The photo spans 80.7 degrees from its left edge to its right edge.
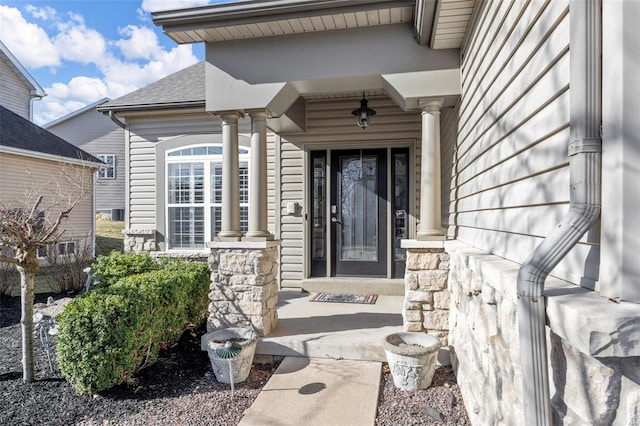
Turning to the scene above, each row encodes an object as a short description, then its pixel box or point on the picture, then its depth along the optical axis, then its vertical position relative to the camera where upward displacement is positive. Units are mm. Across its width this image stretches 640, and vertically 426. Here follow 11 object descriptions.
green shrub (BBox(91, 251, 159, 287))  4492 -649
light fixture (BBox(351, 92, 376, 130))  4824 +1302
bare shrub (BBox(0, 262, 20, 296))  5990 -1125
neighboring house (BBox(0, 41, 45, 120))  12219 +4376
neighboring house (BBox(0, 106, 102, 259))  8430 +1179
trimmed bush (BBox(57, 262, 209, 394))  2715 -905
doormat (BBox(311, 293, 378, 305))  4703 -1093
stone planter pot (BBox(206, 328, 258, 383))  2947 -1174
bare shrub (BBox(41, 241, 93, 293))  6332 -1029
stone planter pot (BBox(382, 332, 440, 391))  2740 -1110
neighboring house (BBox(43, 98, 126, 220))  15938 +3315
